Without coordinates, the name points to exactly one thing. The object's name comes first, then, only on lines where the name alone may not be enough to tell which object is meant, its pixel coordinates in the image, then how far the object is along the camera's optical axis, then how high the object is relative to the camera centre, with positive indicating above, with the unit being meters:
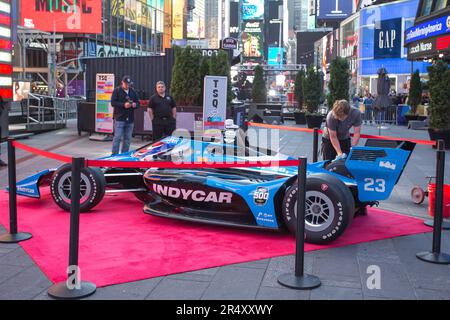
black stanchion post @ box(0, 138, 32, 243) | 5.66 -1.16
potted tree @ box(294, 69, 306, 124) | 31.28 +0.62
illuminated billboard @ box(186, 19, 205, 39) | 103.88 +13.05
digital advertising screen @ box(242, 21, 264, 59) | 128.50 +14.07
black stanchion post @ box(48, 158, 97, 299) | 4.32 -1.28
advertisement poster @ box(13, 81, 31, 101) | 21.22 +0.31
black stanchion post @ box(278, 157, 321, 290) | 4.58 -1.17
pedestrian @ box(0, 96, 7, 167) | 11.10 -1.25
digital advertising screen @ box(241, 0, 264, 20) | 131.88 +21.13
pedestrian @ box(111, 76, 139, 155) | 11.12 -0.27
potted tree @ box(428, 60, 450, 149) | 14.34 -0.01
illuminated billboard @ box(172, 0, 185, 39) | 67.83 +9.71
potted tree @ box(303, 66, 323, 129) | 23.80 +0.34
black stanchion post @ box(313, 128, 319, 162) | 8.62 -0.70
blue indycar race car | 5.66 -0.94
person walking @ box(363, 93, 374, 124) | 26.71 -0.40
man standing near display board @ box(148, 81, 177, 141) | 10.82 -0.25
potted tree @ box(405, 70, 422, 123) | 24.64 +0.32
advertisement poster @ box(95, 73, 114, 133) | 16.41 -0.14
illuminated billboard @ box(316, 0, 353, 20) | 78.56 +12.85
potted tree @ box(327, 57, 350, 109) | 19.17 +0.73
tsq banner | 12.24 -0.07
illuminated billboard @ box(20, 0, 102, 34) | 40.09 +5.90
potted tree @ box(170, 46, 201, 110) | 16.17 +0.64
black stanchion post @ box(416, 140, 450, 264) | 5.22 -1.09
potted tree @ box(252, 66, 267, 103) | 32.12 +0.58
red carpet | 4.99 -1.47
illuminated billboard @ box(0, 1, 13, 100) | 14.02 +1.12
